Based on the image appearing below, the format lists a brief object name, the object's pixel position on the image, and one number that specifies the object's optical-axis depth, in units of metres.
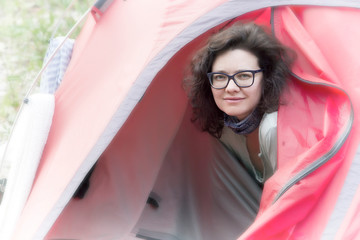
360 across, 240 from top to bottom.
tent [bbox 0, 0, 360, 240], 4.56
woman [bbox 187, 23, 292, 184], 4.72
